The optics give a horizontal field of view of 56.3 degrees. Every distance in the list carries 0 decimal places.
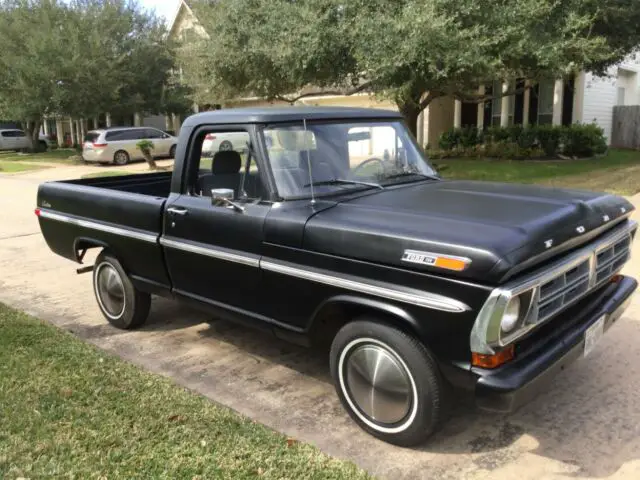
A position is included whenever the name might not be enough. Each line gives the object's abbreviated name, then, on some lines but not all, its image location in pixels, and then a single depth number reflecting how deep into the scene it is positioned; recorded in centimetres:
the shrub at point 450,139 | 2284
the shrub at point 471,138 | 2239
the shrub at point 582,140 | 1970
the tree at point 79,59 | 2652
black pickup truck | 292
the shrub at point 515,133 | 2090
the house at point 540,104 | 2167
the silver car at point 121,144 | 2527
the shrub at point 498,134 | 2139
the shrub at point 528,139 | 2047
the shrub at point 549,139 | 2012
